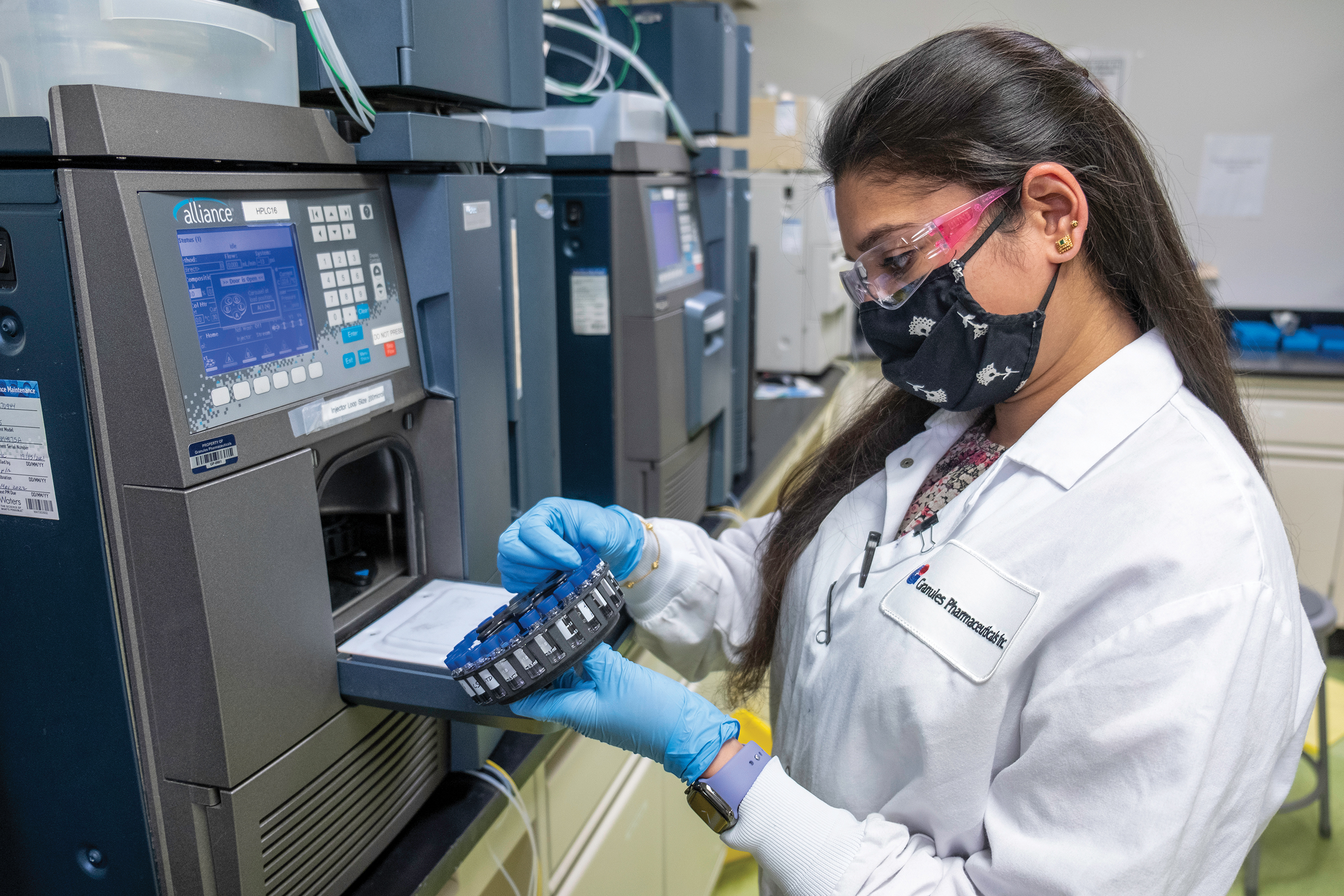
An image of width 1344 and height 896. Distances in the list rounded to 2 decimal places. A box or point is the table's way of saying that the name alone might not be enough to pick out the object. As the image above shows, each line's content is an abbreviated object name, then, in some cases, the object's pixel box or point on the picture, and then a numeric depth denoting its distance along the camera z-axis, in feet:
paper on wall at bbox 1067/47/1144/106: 11.80
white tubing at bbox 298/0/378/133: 2.83
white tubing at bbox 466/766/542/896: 3.47
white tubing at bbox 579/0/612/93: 5.07
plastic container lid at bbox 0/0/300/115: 2.18
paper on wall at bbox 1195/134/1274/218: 11.85
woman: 2.35
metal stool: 7.19
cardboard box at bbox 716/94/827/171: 9.38
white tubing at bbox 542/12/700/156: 4.98
